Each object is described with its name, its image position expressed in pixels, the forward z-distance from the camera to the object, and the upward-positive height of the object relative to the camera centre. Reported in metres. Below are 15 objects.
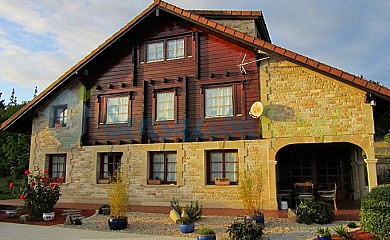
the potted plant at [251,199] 8.95 -0.82
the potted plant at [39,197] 10.55 -0.88
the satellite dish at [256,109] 11.49 +1.93
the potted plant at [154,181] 12.76 -0.51
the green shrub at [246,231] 6.83 -1.27
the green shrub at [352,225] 8.40 -1.40
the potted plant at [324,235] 6.79 -1.34
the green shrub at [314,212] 9.09 -1.20
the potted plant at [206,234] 6.89 -1.34
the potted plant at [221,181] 11.90 -0.46
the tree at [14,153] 19.34 +0.86
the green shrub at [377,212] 6.96 -0.94
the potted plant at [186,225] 8.36 -1.38
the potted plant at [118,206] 8.91 -1.01
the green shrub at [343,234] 7.15 -1.38
